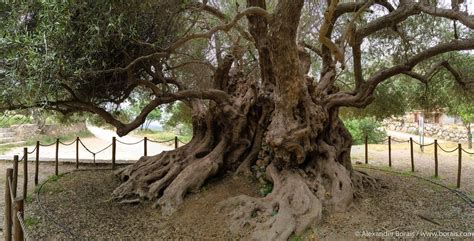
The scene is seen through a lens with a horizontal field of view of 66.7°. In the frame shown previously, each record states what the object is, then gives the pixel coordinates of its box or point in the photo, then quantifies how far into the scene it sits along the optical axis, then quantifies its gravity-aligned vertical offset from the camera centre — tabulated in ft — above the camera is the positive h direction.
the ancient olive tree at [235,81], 14.03 +2.12
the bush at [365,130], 58.95 -0.86
